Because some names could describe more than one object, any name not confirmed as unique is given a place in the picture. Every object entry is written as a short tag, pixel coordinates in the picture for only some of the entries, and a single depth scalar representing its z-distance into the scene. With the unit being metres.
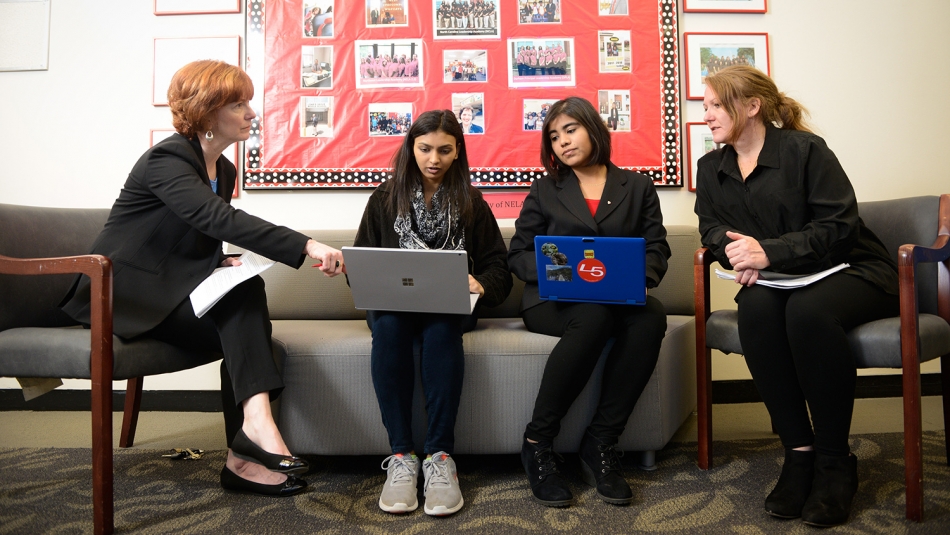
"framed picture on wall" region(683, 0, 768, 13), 2.50
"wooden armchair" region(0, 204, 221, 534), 1.28
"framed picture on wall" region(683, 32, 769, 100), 2.50
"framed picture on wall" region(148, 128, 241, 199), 2.48
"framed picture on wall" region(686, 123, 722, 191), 2.50
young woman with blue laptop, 1.52
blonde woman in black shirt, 1.35
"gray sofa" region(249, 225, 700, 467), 1.65
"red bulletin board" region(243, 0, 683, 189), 2.48
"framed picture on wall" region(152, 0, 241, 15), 2.48
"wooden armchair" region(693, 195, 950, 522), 1.34
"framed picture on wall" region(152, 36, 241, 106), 2.49
